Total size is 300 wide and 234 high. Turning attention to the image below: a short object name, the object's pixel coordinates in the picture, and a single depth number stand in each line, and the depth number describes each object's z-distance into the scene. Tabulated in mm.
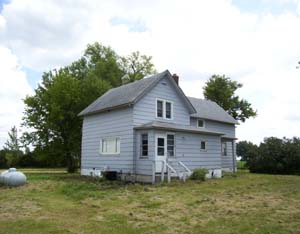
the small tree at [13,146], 40188
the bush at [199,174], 17812
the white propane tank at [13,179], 14578
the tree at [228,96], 42562
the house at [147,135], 17266
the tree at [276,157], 25719
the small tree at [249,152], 28375
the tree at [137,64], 42688
